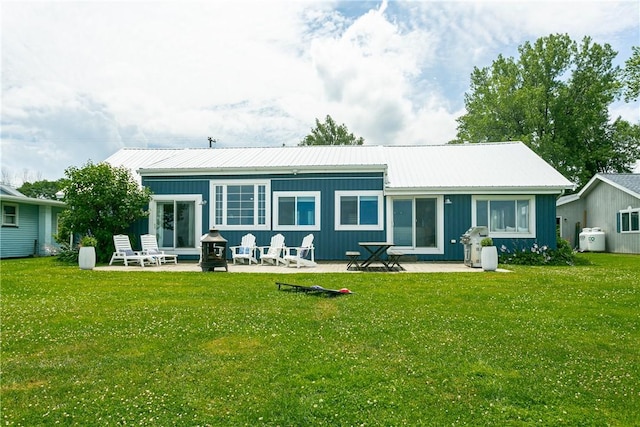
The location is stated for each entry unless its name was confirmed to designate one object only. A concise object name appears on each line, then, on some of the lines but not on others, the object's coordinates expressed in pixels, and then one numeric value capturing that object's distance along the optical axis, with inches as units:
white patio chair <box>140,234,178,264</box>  552.7
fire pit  470.9
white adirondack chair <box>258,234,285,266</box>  551.2
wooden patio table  479.2
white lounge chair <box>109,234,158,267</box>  529.8
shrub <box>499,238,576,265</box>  557.0
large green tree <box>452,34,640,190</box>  1237.1
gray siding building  827.4
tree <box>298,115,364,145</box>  1718.8
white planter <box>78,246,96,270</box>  482.6
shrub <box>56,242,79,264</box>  583.5
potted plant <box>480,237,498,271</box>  463.2
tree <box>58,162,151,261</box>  570.6
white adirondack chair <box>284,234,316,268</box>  526.2
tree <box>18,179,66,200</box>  1604.0
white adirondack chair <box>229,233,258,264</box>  565.9
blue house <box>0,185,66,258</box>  714.8
